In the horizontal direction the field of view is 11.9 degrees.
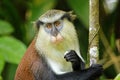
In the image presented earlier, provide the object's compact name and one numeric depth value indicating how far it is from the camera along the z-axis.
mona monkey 4.48
